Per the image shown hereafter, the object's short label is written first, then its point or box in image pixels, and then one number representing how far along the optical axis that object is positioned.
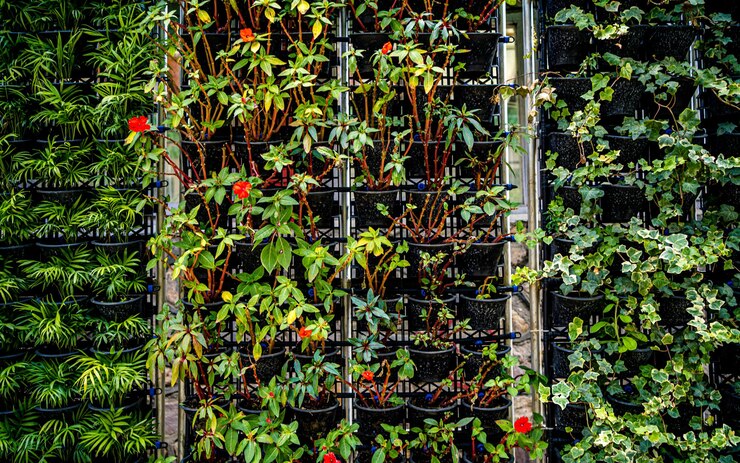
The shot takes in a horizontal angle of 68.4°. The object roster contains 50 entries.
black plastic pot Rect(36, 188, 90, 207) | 2.18
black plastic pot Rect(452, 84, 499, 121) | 2.20
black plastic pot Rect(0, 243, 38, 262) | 2.17
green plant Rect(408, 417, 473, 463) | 2.06
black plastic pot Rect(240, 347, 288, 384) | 2.13
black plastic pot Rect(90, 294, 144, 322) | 2.14
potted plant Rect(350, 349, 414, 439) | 2.08
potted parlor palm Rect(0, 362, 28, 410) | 2.10
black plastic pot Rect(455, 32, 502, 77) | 2.16
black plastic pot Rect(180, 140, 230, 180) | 2.16
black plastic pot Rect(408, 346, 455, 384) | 2.14
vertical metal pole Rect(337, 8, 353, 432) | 2.24
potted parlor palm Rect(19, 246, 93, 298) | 2.13
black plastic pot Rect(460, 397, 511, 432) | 2.16
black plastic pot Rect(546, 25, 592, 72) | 2.17
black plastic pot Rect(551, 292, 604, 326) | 2.14
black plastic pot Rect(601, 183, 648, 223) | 2.15
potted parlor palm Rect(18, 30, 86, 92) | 2.19
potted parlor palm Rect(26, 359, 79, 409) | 2.10
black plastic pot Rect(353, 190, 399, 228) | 2.14
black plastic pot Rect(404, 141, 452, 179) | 2.21
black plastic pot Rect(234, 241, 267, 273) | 2.13
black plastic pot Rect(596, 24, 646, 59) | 2.17
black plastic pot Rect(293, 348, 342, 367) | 2.17
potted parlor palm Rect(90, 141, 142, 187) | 2.17
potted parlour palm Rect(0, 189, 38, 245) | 2.15
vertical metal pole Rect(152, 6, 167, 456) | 2.24
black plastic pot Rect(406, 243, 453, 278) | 2.14
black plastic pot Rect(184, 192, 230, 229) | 2.17
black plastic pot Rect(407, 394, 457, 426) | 2.13
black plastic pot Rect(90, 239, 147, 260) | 2.16
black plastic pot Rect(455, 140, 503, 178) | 2.19
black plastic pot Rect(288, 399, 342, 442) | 2.11
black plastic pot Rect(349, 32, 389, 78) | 2.15
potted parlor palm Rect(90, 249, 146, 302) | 2.14
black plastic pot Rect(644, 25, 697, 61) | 2.16
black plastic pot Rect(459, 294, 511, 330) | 2.16
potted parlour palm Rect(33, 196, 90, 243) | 2.17
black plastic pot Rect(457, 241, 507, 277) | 2.16
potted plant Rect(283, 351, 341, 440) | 2.04
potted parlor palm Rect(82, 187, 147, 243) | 2.14
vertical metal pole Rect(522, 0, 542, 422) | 2.26
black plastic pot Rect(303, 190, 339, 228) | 2.14
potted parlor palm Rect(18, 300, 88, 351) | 2.12
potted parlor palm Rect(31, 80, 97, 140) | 2.17
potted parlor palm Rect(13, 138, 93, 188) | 2.16
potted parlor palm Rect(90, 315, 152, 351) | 2.14
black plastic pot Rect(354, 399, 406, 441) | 2.11
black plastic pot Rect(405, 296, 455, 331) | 2.16
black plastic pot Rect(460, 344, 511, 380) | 2.18
